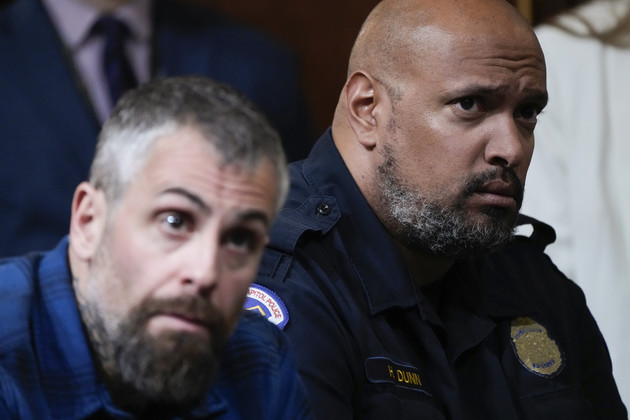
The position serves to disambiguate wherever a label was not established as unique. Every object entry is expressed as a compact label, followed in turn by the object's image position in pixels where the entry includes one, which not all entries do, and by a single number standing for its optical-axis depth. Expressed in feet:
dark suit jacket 22.26
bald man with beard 21.37
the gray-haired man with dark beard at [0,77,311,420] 20.02
